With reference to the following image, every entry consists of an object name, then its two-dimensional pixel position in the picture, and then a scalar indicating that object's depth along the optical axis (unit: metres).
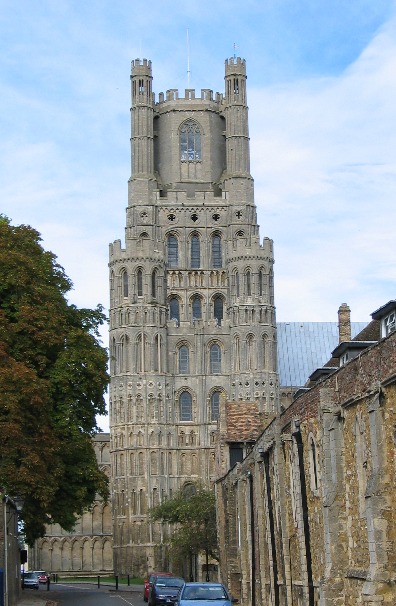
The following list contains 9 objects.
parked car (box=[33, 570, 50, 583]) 79.26
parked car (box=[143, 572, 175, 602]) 47.88
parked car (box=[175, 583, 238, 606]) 30.16
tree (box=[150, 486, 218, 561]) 67.62
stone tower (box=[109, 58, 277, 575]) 108.06
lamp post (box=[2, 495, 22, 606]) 35.28
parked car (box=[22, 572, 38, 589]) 68.62
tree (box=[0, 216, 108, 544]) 37.34
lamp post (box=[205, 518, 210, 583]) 64.43
